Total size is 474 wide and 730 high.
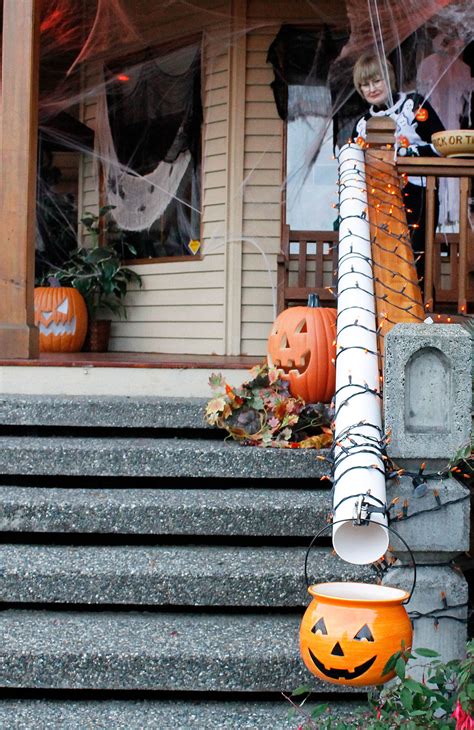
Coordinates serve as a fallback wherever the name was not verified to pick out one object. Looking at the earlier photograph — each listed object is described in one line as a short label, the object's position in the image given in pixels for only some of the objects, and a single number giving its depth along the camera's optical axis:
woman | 5.47
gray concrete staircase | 2.84
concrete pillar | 2.67
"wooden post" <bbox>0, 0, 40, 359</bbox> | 4.84
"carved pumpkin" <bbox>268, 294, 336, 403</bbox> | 4.20
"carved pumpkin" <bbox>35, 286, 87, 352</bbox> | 6.94
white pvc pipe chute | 2.51
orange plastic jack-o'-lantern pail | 2.14
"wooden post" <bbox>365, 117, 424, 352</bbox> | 3.71
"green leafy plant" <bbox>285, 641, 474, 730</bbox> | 2.18
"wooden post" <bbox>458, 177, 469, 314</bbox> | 4.19
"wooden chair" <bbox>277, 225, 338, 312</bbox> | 6.17
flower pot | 7.27
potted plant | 7.22
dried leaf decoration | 3.90
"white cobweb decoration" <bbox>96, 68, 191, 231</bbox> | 7.20
